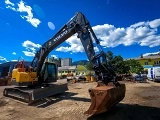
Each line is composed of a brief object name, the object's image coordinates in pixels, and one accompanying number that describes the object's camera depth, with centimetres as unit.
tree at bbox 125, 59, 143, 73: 2919
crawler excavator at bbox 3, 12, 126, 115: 400
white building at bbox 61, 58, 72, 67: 7480
